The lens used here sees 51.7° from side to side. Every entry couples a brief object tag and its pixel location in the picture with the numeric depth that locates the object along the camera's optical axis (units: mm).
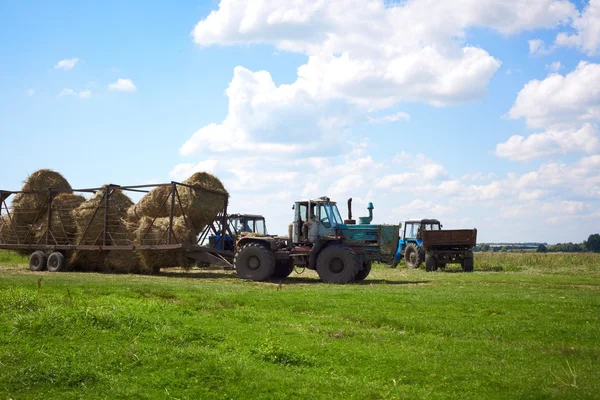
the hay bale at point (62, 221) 27516
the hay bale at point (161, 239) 24172
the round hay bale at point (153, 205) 25161
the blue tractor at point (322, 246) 21750
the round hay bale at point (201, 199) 24672
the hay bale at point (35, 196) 28625
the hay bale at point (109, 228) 25953
